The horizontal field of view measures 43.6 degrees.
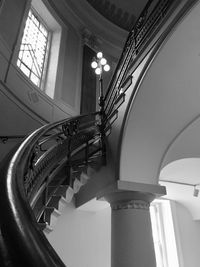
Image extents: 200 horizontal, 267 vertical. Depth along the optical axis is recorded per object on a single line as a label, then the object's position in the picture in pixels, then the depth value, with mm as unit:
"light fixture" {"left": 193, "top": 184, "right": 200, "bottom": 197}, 5727
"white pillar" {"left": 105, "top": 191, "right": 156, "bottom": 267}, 2950
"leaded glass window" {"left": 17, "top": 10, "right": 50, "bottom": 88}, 6254
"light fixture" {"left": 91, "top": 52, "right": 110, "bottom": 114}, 4680
